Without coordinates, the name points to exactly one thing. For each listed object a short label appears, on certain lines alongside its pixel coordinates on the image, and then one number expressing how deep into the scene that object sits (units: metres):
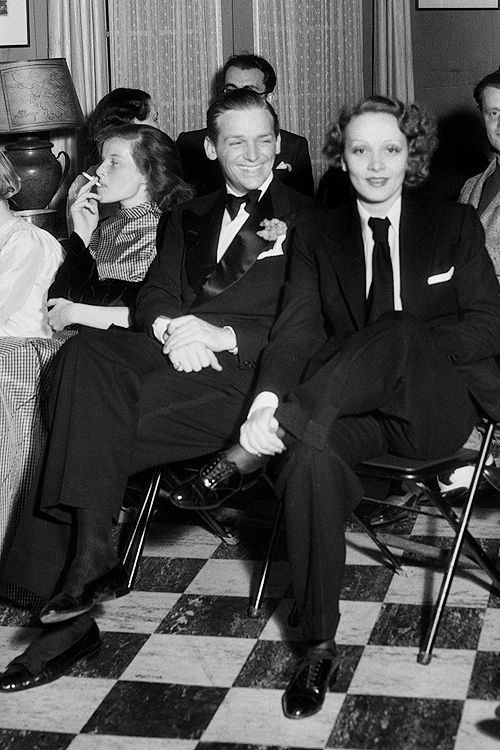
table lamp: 5.09
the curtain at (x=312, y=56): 6.33
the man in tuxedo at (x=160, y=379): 2.84
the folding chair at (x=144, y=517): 3.22
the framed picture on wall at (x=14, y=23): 6.01
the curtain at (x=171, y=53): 6.07
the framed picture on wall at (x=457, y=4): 6.26
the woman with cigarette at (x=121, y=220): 3.82
